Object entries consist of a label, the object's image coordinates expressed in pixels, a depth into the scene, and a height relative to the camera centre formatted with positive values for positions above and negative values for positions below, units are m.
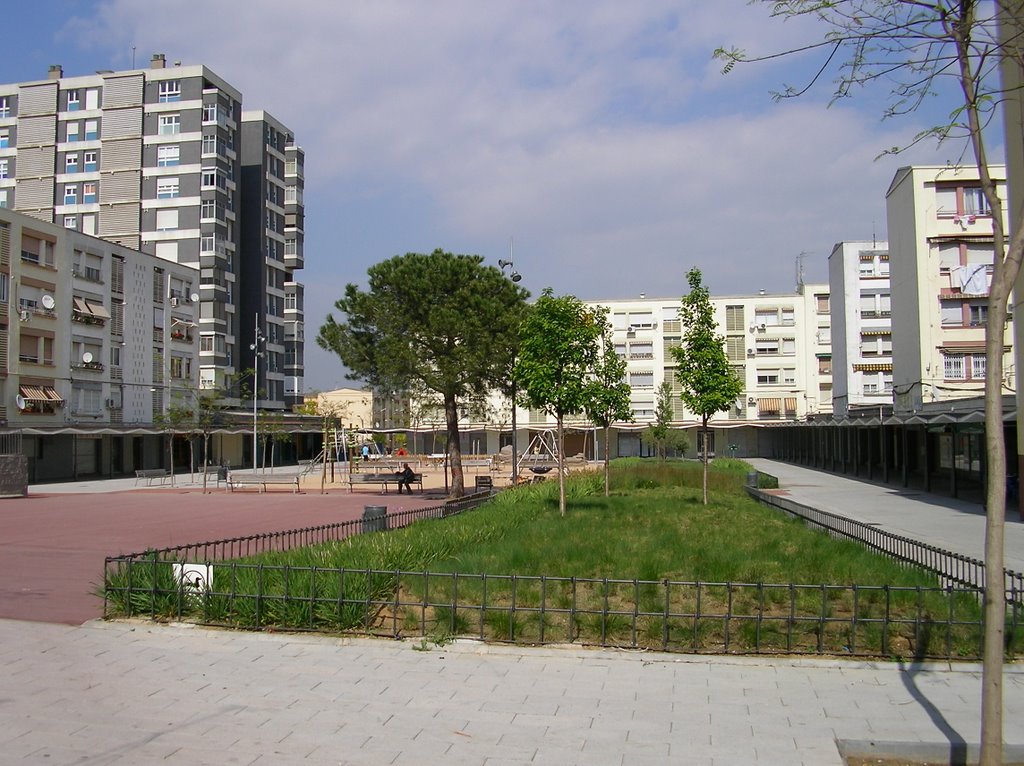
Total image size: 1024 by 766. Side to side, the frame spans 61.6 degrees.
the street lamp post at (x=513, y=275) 28.08 +4.38
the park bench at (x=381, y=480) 35.32 -3.07
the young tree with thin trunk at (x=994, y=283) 5.18 +0.79
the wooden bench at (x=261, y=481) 35.76 -3.04
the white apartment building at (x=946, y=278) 38.47 +5.86
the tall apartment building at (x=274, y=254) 67.12 +12.61
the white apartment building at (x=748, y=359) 71.12 +4.16
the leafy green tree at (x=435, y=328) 26.38 +2.55
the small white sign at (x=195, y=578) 9.61 -1.91
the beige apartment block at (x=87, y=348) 41.47 +3.43
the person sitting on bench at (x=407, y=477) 33.75 -2.70
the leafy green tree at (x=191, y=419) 41.85 -0.47
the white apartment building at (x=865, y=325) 59.69 +5.80
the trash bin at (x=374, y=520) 13.92 -1.82
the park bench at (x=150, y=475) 41.86 -3.23
